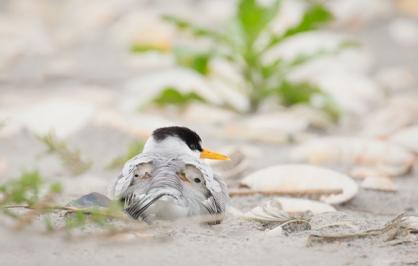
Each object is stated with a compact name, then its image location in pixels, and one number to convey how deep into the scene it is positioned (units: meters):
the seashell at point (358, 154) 7.78
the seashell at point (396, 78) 11.99
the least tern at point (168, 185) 5.05
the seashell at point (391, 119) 9.35
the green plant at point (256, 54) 9.48
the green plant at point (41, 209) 4.70
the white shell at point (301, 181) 6.64
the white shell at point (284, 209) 5.47
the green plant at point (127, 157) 7.10
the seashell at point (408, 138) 8.48
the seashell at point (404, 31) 13.73
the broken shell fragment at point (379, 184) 7.09
